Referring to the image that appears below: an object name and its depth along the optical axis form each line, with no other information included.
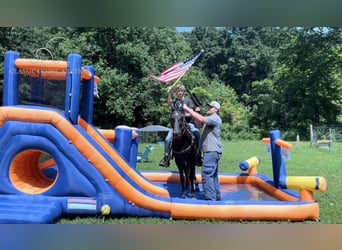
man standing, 4.06
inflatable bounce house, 3.72
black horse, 4.05
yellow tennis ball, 3.74
